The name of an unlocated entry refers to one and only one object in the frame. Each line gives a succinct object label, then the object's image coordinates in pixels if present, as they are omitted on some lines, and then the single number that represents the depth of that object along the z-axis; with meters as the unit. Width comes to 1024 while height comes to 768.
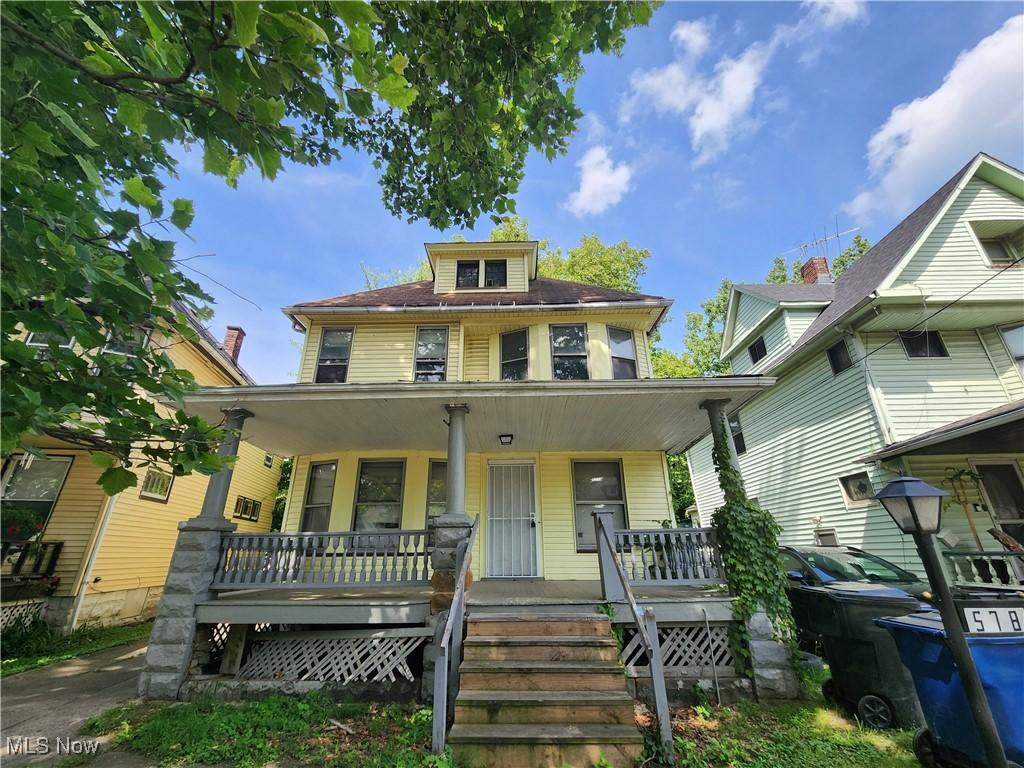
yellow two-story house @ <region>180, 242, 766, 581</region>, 6.29
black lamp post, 2.83
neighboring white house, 7.86
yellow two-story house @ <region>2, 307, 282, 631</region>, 7.83
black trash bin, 4.33
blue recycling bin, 3.04
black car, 5.83
